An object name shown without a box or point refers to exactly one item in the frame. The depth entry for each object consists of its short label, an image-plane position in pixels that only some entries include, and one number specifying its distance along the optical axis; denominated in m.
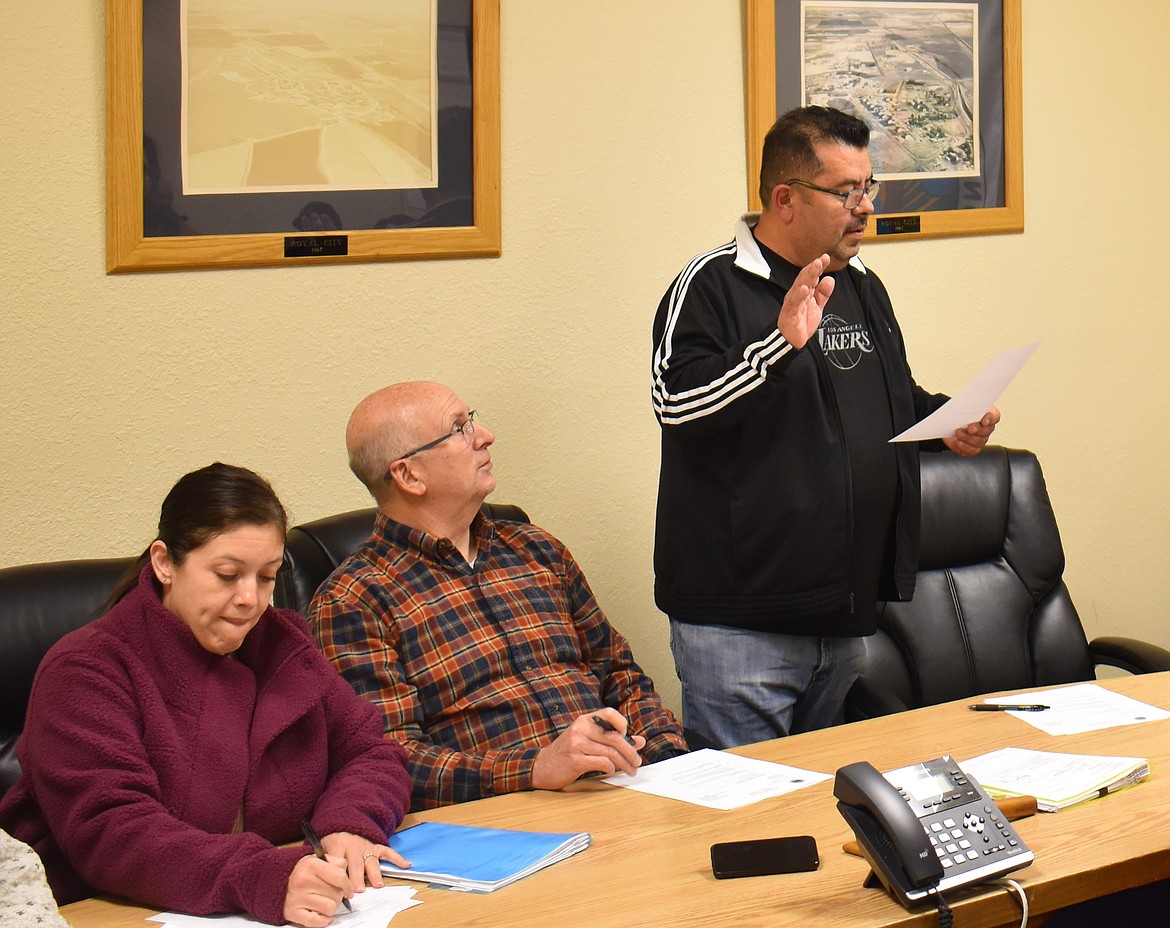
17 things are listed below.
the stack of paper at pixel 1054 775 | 4.95
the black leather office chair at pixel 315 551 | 5.54
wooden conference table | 4.61
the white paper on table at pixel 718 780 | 5.03
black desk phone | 4.60
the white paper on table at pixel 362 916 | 4.62
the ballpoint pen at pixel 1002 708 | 5.46
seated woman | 4.66
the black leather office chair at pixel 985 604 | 6.20
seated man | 5.28
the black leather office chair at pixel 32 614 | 5.14
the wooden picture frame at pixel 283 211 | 5.79
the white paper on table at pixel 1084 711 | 5.36
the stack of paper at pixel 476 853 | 4.73
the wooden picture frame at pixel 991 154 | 6.54
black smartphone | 4.72
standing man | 5.71
